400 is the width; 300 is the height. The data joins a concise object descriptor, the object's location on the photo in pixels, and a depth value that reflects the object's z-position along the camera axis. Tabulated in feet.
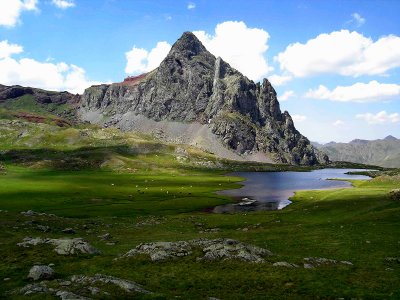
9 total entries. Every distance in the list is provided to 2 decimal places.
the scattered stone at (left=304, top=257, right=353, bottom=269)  115.75
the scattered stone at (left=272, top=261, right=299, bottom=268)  113.76
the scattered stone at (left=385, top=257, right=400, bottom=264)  122.52
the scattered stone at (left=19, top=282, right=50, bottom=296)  83.87
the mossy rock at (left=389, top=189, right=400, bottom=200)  261.20
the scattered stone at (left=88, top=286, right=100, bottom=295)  83.05
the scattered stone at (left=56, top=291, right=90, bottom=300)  77.57
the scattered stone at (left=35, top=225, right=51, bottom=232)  199.09
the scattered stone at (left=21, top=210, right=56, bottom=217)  245.80
